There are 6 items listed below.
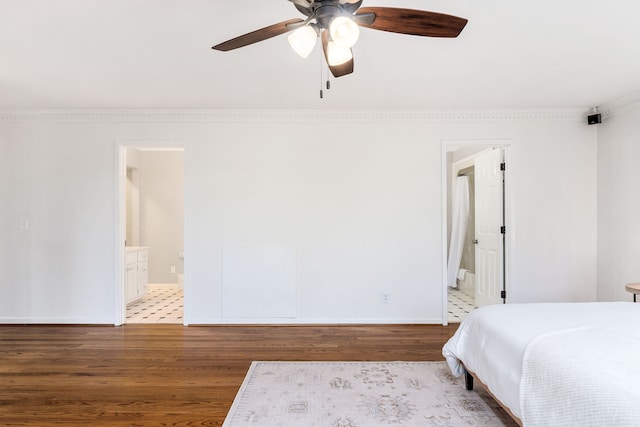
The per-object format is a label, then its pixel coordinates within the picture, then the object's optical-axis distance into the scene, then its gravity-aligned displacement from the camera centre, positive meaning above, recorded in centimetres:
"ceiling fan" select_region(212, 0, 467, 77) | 146 +83
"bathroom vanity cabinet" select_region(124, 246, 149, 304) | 455 -81
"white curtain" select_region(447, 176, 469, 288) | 557 -21
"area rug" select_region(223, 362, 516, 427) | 202 -118
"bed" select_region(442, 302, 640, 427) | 124 -63
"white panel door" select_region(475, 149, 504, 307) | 397 -17
